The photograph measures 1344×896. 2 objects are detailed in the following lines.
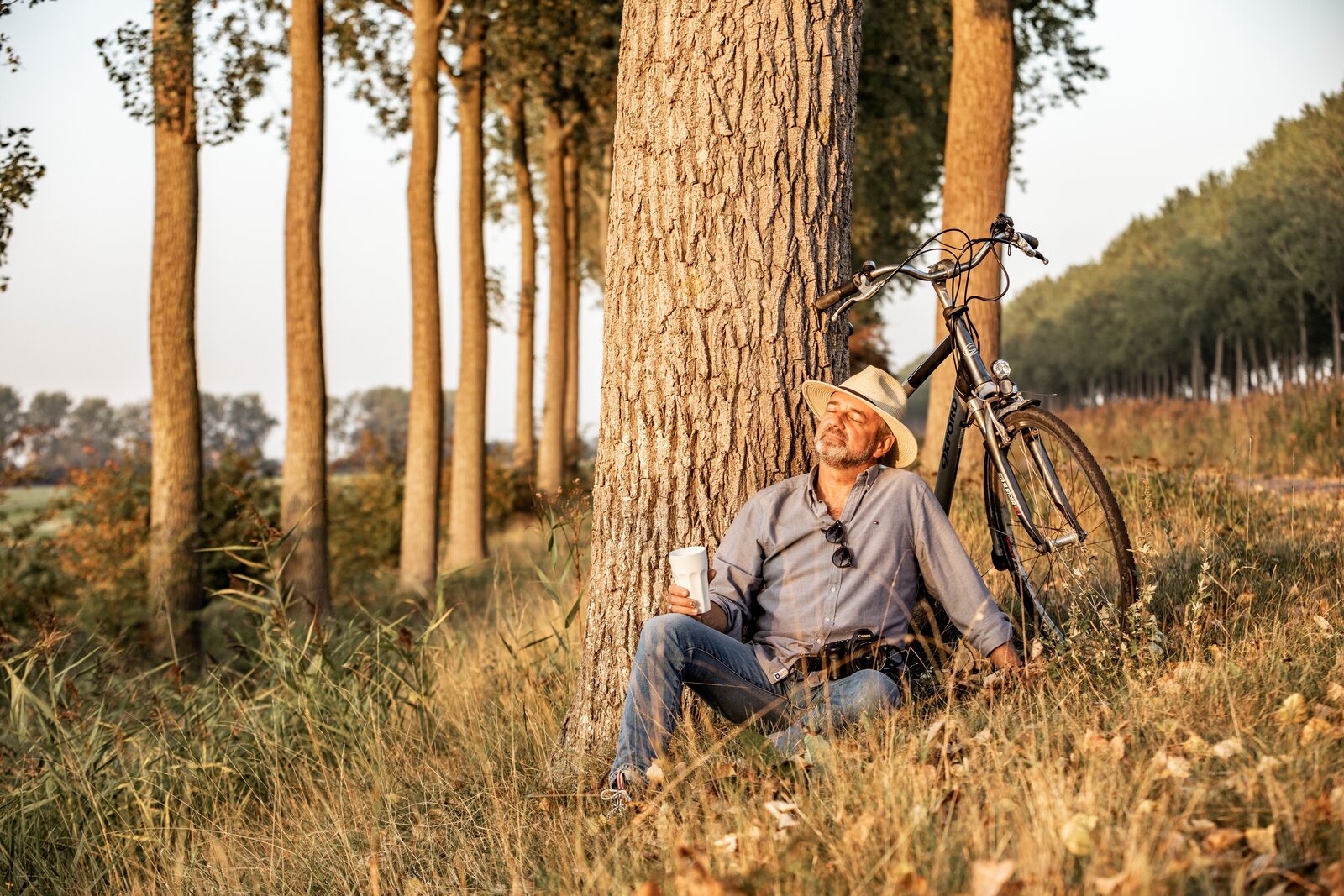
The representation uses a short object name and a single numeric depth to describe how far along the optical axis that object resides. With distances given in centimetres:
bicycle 429
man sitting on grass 400
